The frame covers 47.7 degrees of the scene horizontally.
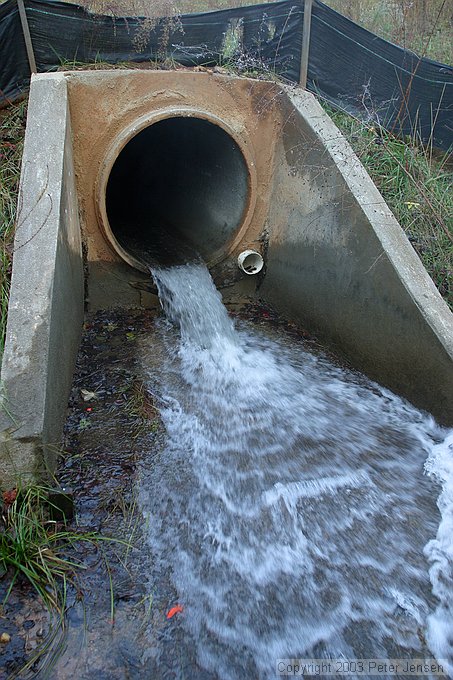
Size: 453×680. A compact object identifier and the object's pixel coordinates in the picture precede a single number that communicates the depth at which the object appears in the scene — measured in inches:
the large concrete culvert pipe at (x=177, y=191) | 213.9
